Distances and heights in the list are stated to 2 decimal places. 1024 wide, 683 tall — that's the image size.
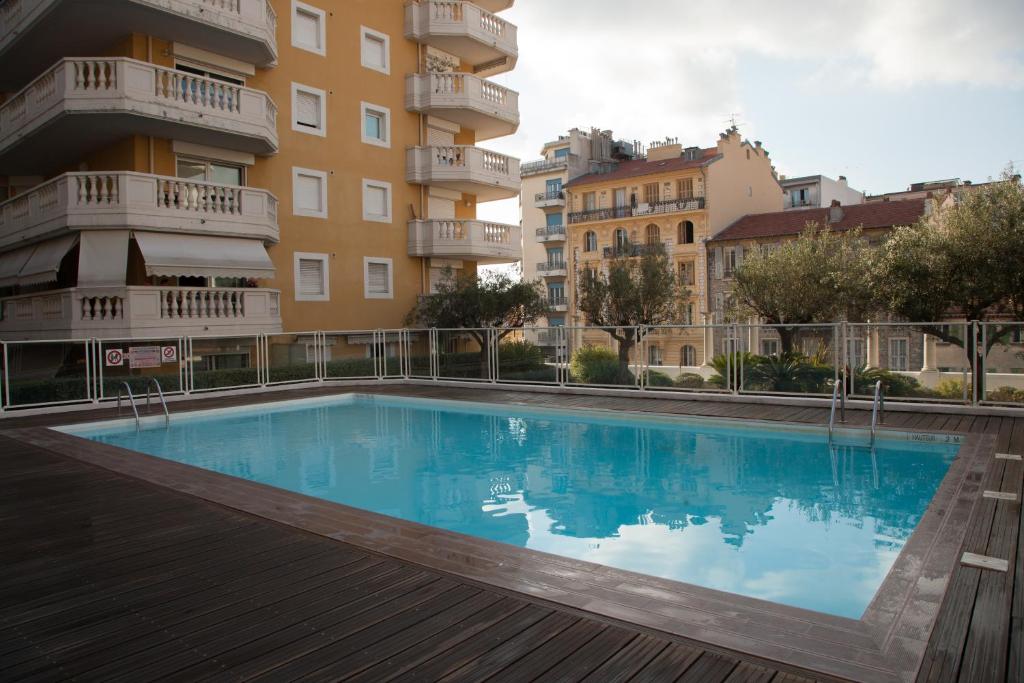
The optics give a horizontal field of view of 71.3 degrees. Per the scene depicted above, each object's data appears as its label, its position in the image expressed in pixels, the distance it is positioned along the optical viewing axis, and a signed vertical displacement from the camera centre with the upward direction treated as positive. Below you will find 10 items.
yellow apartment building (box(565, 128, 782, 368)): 50.69 +9.58
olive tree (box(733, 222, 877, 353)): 23.45 +1.47
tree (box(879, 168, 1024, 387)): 18.39 +1.63
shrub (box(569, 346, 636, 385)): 16.36 -0.91
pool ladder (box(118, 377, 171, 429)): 13.56 -1.22
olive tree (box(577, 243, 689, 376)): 26.27 +1.30
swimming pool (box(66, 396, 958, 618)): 6.62 -2.04
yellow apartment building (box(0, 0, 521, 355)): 17.61 +5.40
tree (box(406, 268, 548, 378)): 22.89 +0.90
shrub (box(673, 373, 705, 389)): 15.30 -1.16
